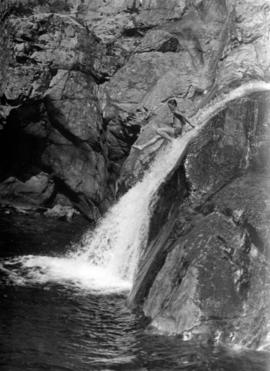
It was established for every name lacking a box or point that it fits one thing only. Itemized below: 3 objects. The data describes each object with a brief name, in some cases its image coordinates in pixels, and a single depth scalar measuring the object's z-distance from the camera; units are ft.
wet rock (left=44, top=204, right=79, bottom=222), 65.98
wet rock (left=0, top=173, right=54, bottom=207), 67.77
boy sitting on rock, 52.95
